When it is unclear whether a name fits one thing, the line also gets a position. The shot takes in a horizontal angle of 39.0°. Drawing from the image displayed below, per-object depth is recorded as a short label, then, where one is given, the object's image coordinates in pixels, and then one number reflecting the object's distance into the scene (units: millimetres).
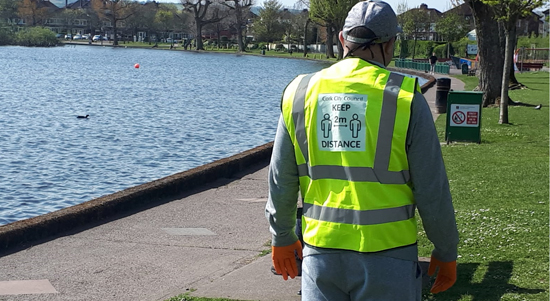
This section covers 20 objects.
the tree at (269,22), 131875
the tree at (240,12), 123875
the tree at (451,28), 96875
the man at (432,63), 55281
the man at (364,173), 3295
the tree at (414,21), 98606
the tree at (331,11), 89312
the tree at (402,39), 93025
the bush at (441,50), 88625
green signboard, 15859
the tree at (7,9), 164375
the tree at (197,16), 131000
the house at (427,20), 110625
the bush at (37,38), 139125
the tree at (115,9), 155125
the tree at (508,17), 19250
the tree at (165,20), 172125
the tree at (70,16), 187500
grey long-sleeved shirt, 3314
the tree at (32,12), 170025
